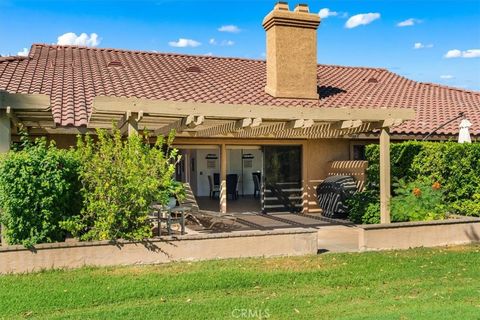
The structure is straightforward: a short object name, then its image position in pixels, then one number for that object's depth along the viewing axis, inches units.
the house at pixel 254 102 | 356.8
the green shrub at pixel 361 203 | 452.4
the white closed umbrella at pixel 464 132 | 472.8
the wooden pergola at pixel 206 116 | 313.0
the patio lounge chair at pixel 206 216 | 426.3
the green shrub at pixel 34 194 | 283.9
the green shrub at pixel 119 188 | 303.4
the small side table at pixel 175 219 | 352.8
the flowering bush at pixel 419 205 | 386.0
